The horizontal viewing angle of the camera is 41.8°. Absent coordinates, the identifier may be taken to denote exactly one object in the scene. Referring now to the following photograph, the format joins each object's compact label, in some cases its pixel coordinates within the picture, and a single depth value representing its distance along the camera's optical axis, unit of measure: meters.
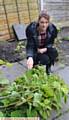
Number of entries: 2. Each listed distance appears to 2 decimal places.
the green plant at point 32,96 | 0.75
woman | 1.19
